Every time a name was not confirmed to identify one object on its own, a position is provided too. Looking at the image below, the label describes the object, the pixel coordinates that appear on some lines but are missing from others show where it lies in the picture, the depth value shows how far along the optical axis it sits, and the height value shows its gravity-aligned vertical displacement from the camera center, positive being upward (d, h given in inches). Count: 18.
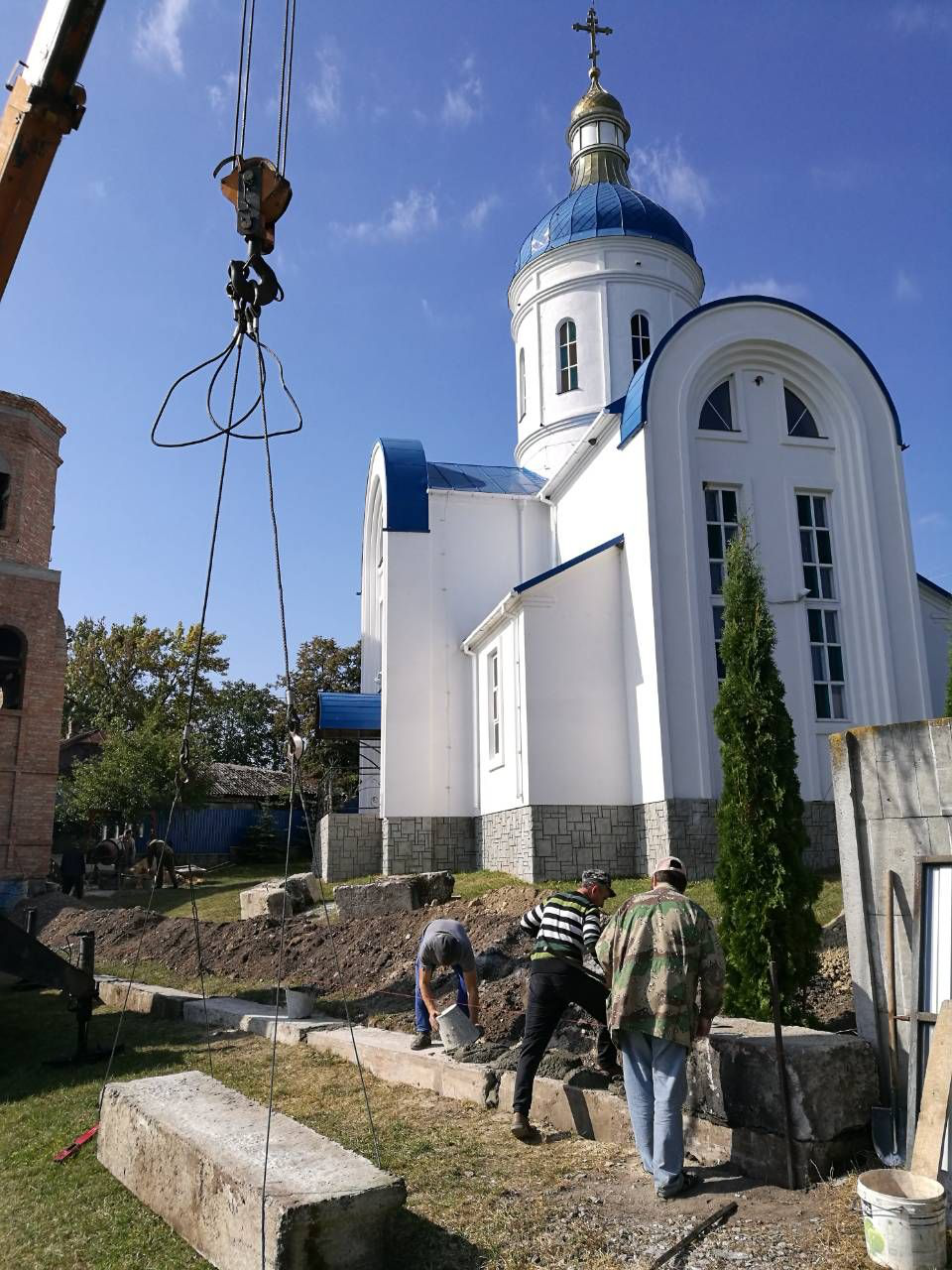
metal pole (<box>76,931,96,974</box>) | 340.1 -39.7
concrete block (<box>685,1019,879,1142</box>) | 179.2 -47.8
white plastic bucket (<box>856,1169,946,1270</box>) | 140.1 -58.0
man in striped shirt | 223.3 -33.8
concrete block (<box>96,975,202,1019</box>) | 381.7 -65.6
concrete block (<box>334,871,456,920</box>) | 514.0 -32.0
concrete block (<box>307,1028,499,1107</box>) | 244.7 -63.2
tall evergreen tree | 277.9 +0.0
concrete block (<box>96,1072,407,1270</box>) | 141.1 -54.7
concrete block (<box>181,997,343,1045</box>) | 322.3 -64.4
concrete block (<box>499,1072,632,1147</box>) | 209.3 -62.2
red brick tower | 837.8 +176.8
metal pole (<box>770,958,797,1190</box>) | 175.6 -47.7
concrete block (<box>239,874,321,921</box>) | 583.7 -37.8
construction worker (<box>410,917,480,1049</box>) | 292.4 -39.3
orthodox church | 570.3 +143.8
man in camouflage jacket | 186.1 -32.4
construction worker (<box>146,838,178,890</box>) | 925.2 -25.9
